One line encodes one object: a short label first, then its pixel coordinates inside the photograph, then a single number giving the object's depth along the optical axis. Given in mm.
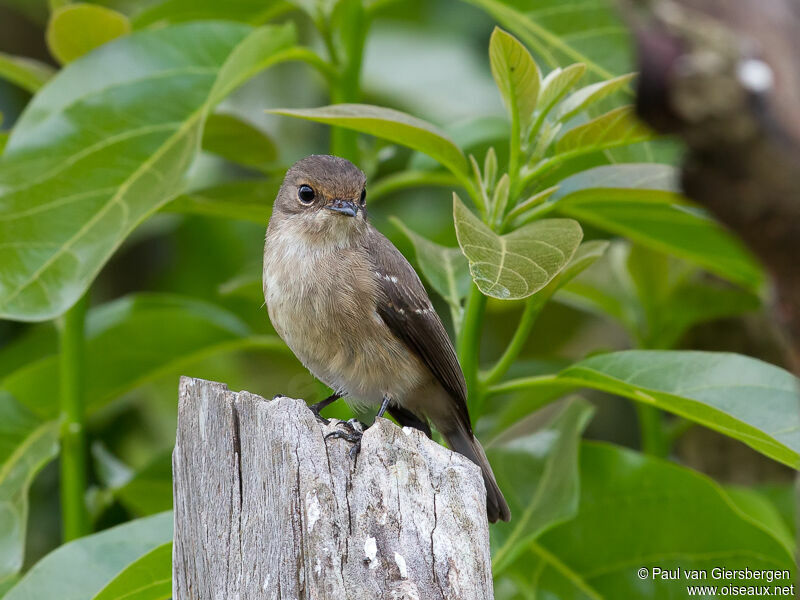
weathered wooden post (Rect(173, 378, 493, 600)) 4164
